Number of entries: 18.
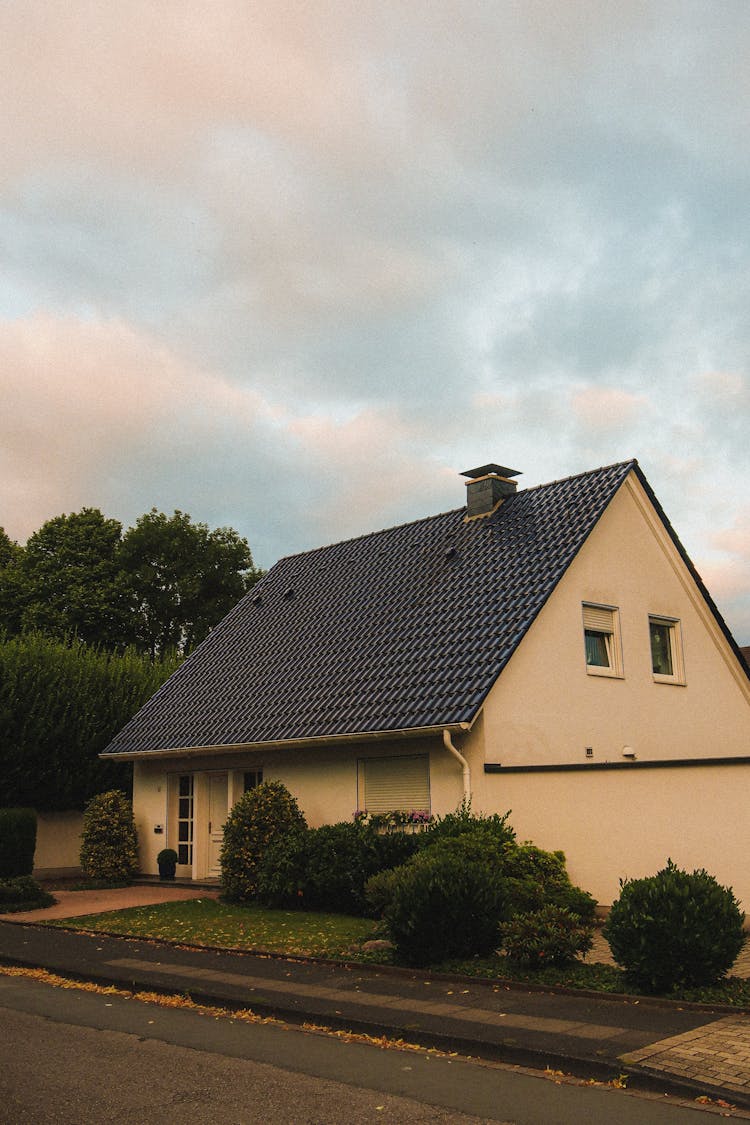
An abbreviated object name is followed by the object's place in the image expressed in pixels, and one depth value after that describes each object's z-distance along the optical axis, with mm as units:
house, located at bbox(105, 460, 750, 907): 15617
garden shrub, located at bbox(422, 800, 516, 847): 14672
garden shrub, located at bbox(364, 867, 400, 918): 11999
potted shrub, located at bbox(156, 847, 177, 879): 21656
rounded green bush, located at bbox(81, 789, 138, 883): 21984
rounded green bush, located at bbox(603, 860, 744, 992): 9383
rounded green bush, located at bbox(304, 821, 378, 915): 15734
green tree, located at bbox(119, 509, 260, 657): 47625
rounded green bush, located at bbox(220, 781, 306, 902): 17703
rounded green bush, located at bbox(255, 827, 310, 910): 16531
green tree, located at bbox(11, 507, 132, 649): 43406
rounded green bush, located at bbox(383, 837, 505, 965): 11250
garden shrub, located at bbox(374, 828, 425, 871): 15688
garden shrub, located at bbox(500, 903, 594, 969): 10438
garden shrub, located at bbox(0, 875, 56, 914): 17984
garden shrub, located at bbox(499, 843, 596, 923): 14078
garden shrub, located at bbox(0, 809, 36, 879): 20156
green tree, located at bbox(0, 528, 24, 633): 43438
